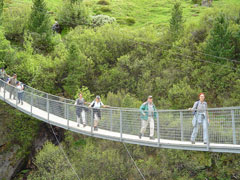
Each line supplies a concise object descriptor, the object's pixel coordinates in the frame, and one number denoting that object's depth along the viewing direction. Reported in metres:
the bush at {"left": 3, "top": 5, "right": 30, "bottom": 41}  42.00
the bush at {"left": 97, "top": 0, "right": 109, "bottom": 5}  70.31
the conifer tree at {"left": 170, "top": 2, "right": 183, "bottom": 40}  34.46
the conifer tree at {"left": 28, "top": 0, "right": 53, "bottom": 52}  37.50
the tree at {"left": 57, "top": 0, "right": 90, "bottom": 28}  50.78
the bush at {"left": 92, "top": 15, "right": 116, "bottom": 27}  51.69
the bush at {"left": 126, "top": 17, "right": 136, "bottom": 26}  59.66
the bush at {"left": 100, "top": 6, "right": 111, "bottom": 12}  64.94
